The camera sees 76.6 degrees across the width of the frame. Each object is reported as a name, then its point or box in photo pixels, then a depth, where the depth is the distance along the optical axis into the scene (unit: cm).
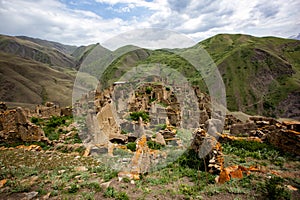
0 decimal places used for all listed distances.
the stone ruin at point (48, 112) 2373
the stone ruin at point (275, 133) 1080
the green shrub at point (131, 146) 1270
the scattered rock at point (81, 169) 908
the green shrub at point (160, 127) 1933
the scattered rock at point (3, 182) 738
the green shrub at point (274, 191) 621
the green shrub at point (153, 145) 1342
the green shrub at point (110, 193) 668
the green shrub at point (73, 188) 696
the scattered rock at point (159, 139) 1421
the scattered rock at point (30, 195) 652
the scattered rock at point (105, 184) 732
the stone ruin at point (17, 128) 1408
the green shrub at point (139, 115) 2207
